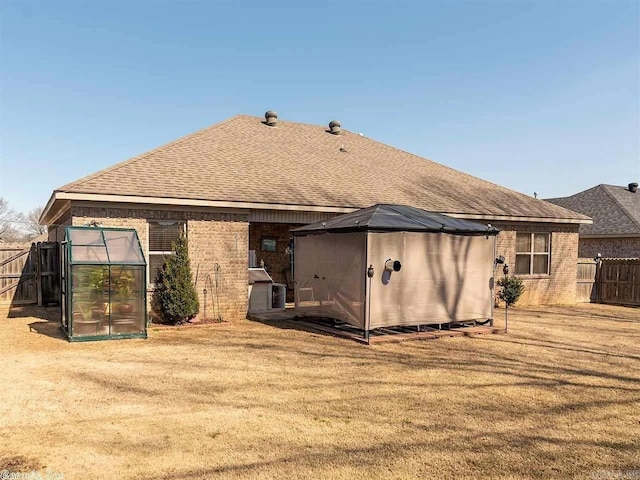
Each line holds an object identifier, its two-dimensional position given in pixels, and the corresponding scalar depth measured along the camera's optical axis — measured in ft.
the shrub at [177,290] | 36.73
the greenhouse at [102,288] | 30.89
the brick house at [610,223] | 72.90
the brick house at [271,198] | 37.88
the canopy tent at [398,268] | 31.73
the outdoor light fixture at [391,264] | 31.55
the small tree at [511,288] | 50.85
